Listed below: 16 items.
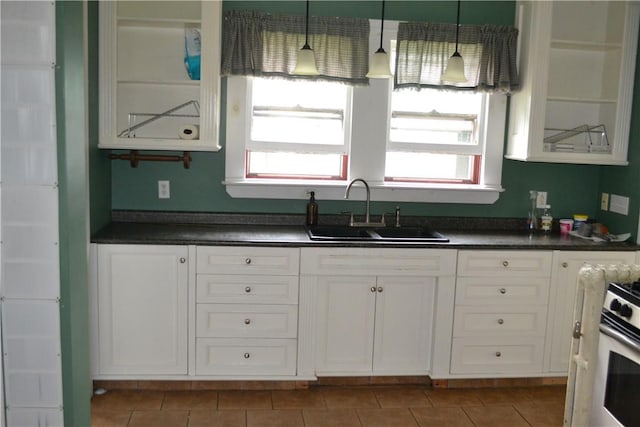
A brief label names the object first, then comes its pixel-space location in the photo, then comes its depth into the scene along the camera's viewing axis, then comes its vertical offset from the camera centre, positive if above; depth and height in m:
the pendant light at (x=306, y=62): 3.26 +0.38
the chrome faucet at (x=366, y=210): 3.81 -0.40
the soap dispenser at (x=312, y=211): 3.89 -0.42
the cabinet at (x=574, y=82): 3.71 +0.40
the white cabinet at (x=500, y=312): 3.57 -0.90
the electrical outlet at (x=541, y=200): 4.14 -0.32
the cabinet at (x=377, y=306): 3.48 -0.88
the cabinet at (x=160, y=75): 3.49 +0.32
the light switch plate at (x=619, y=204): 3.86 -0.31
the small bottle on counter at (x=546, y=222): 4.05 -0.45
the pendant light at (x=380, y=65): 3.25 +0.38
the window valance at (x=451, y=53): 3.80 +0.53
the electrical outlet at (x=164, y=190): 3.90 -0.33
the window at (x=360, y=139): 3.89 +0.02
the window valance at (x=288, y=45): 3.67 +0.53
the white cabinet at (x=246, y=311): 3.42 -0.91
